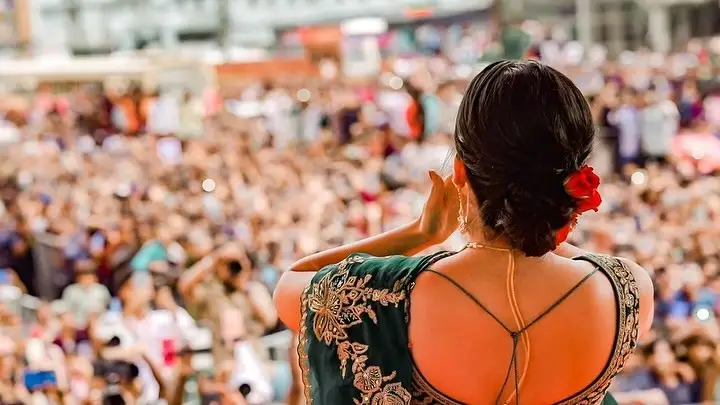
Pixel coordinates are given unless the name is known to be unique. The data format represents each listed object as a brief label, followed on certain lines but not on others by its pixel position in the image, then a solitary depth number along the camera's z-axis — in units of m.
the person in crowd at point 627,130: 10.64
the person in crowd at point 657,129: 10.49
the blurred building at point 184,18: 24.67
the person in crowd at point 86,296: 5.57
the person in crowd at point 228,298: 4.93
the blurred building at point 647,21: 21.09
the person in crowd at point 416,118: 11.09
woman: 1.24
